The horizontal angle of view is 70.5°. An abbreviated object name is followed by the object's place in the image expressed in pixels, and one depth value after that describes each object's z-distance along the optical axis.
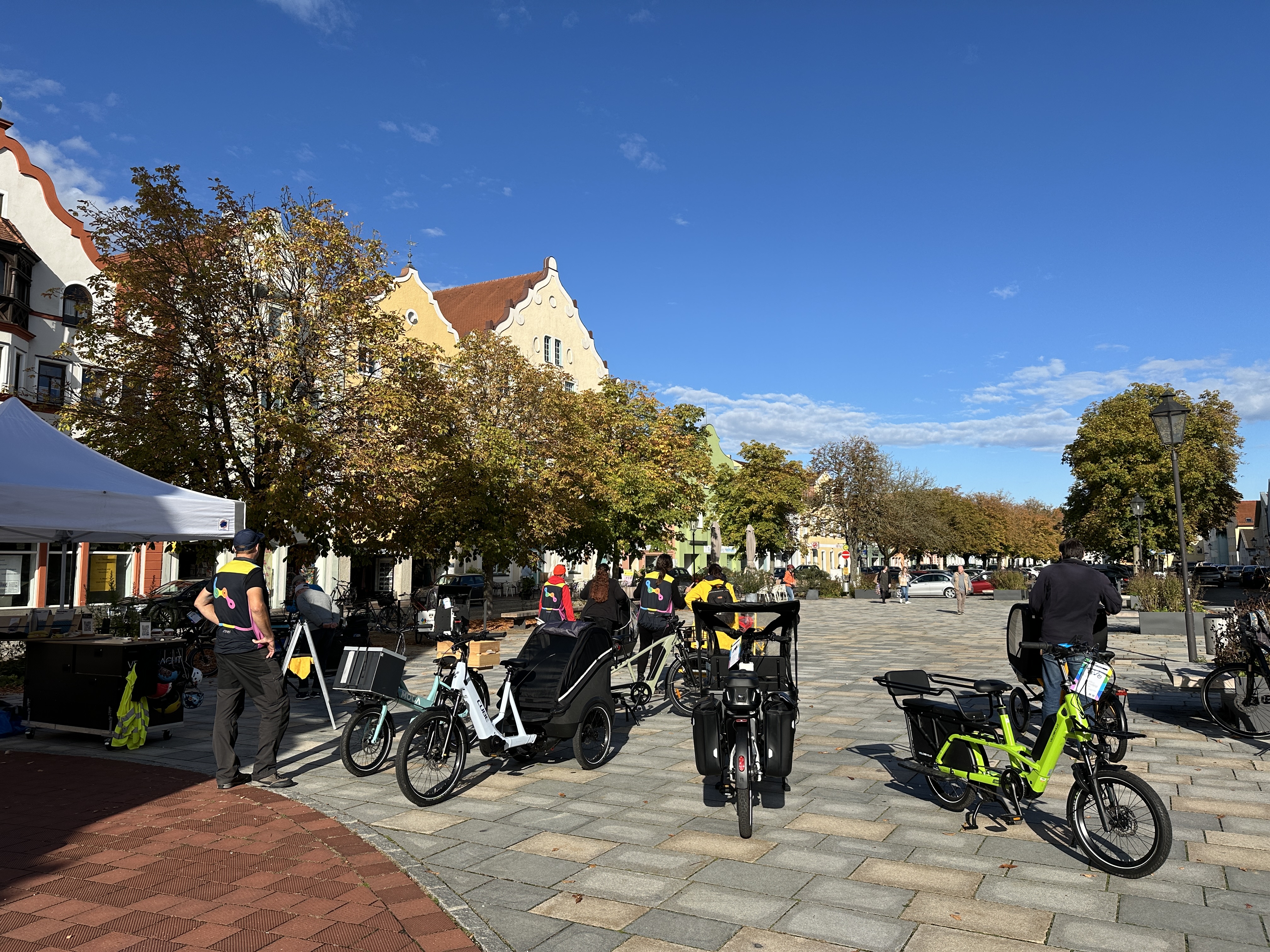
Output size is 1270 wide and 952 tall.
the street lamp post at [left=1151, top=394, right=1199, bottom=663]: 13.07
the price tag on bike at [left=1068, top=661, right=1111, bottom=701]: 5.74
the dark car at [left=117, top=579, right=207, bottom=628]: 17.58
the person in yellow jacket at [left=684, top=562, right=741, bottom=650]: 9.00
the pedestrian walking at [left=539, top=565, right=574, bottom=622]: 10.51
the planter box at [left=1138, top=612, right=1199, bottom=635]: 20.03
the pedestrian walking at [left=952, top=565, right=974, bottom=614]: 32.34
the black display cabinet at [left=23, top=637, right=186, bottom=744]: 8.55
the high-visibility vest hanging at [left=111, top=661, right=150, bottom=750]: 8.46
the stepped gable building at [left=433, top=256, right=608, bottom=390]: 49.28
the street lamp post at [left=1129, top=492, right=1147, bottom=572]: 33.91
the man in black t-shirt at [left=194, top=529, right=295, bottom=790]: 7.01
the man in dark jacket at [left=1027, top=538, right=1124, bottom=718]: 7.09
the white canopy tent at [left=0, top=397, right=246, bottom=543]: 8.52
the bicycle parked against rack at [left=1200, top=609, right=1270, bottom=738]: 8.39
